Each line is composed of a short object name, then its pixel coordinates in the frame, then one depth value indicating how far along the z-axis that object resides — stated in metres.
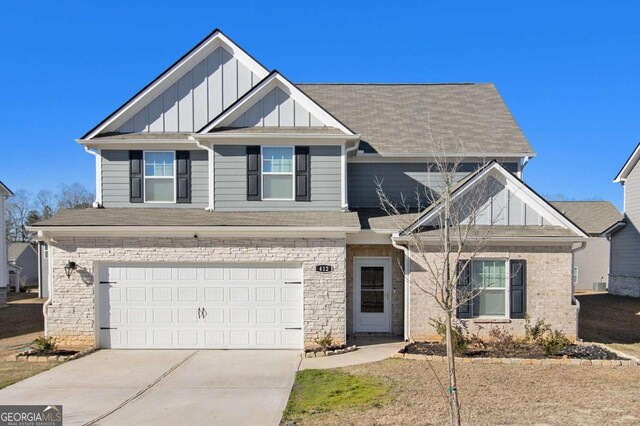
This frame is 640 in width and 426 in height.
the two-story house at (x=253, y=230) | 12.77
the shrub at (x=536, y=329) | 12.83
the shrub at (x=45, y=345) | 12.04
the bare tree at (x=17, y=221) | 67.94
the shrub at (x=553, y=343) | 11.45
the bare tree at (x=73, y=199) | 69.00
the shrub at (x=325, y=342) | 12.20
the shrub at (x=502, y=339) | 12.12
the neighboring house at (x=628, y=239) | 25.72
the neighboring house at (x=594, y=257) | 32.09
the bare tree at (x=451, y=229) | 12.73
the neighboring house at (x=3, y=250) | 25.62
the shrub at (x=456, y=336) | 11.48
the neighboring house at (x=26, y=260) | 43.56
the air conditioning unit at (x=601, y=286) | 30.90
